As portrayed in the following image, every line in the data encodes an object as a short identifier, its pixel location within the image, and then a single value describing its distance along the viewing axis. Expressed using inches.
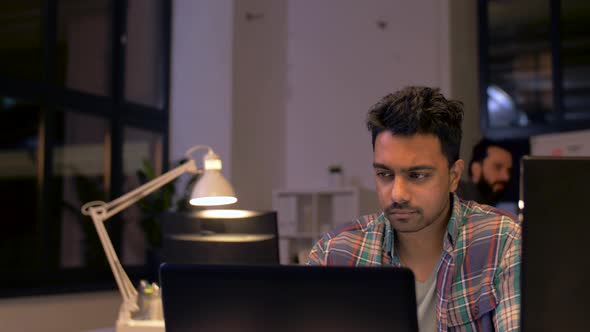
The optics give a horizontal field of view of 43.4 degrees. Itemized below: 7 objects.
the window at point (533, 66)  235.9
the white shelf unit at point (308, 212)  244.7
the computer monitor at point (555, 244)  36.7
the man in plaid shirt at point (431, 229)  58.6
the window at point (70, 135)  184.4
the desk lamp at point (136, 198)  98.1
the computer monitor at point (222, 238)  99.3
